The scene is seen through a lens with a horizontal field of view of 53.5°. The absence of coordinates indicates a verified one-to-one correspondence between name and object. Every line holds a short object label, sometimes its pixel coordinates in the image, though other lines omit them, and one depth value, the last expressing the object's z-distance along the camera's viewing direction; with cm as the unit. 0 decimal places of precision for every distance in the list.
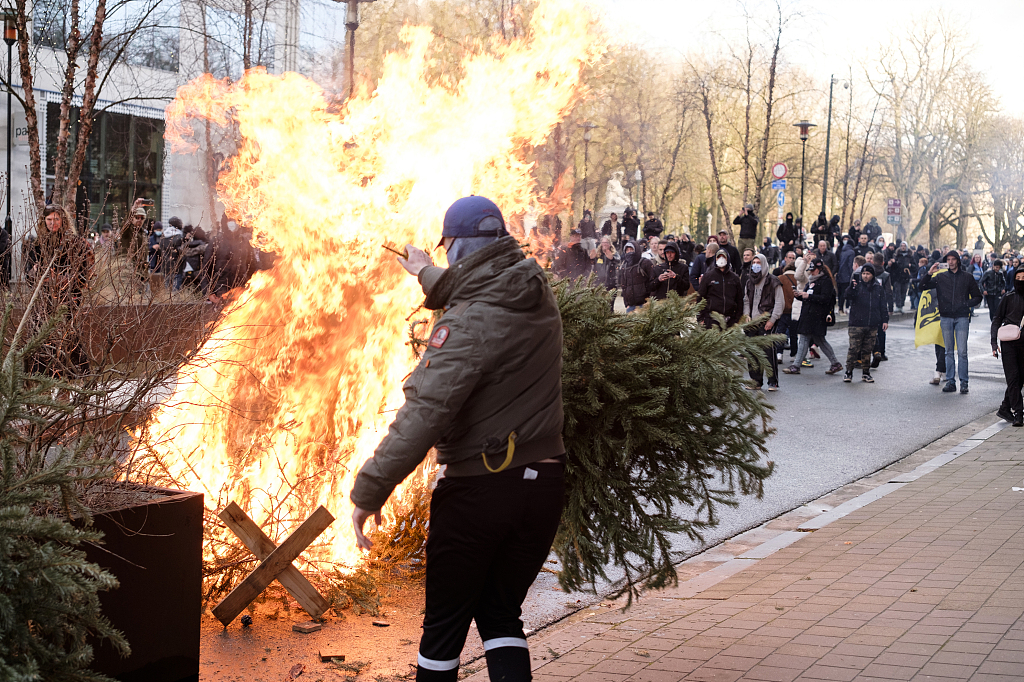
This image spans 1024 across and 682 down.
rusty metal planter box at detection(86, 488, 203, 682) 341
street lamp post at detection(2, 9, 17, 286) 1309
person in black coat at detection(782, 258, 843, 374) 1670
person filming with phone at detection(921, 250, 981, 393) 1530
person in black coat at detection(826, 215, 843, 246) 3050
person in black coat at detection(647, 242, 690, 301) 1490
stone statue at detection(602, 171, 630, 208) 3568
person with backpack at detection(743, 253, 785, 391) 1534
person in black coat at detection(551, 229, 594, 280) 1880
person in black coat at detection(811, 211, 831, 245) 2936
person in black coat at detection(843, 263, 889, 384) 1608
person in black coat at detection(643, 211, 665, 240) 2377
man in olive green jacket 314
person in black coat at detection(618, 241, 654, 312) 1536
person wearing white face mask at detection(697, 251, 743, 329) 1458
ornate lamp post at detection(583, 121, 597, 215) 2790
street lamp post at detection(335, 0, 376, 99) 974
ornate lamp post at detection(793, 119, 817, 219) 3256
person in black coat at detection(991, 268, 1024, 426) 1220
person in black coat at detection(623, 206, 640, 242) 2486
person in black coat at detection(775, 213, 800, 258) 2795
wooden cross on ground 467
